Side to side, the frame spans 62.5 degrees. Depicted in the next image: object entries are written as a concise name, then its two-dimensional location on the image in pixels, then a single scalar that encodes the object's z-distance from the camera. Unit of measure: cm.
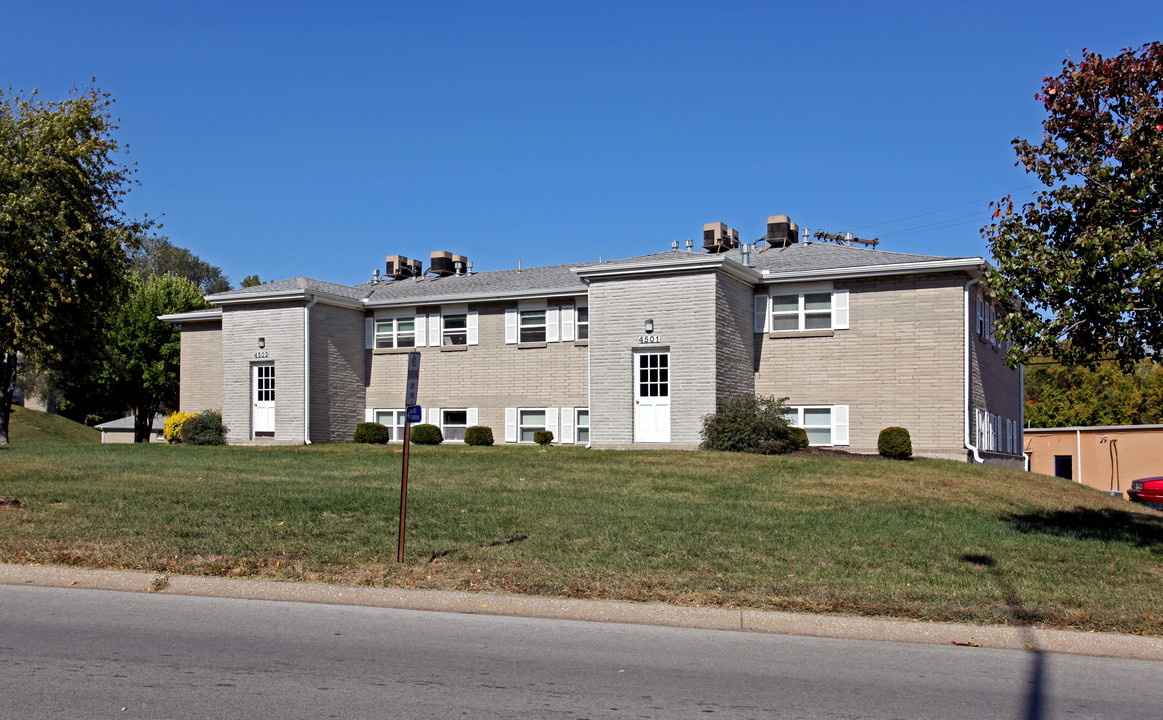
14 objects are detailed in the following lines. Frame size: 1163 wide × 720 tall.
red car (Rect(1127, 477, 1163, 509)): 3044
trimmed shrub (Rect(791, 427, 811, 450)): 2298
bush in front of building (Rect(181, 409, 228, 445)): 2856
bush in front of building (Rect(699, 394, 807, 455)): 2178
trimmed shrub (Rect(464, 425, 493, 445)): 2727
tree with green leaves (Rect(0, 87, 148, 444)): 1661
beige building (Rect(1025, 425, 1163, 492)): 3835
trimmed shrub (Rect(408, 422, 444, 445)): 2783
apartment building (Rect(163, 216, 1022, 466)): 2317
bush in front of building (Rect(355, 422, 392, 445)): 2831
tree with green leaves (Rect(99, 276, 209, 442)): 4391
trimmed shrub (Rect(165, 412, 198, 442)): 3030
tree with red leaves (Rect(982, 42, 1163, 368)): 1055
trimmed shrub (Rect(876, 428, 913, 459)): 2231
